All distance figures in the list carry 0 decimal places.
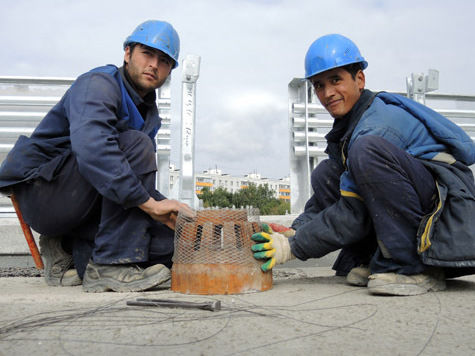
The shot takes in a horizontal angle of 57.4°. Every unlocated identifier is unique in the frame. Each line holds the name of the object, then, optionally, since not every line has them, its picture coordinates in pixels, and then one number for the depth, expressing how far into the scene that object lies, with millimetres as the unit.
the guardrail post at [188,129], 4676
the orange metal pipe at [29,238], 2709
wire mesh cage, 2252
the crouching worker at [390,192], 2105
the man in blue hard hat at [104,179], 2309
